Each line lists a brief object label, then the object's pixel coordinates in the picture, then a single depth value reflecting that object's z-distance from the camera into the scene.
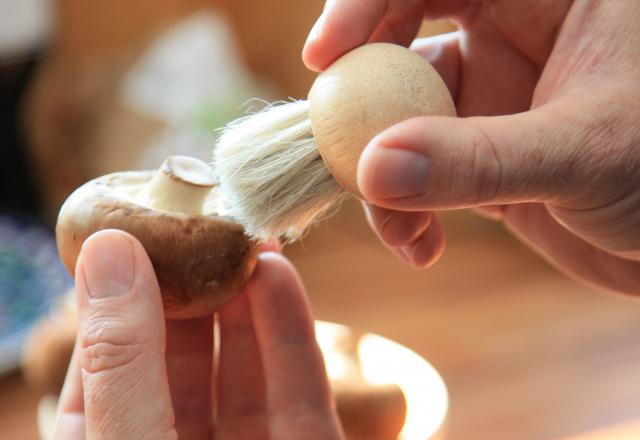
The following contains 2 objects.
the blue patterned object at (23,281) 0.57
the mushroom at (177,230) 0.34
